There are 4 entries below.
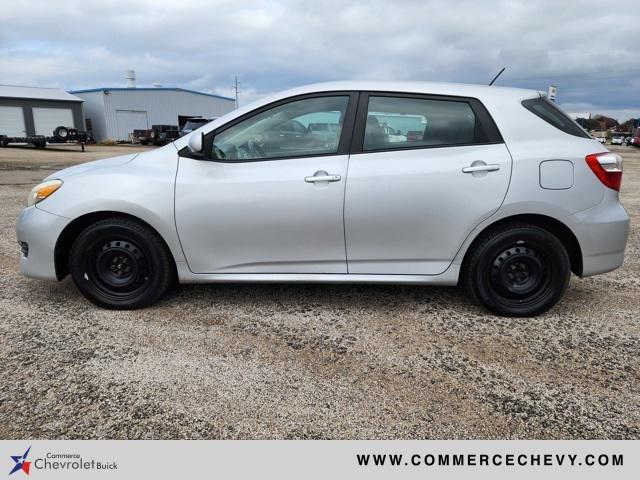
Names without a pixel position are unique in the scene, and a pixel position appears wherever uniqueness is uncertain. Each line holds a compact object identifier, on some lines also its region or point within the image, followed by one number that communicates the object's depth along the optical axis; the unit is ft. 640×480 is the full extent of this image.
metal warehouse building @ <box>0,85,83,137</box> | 109.40
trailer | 88.02
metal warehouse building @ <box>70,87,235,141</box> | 129.39
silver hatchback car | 10.55
